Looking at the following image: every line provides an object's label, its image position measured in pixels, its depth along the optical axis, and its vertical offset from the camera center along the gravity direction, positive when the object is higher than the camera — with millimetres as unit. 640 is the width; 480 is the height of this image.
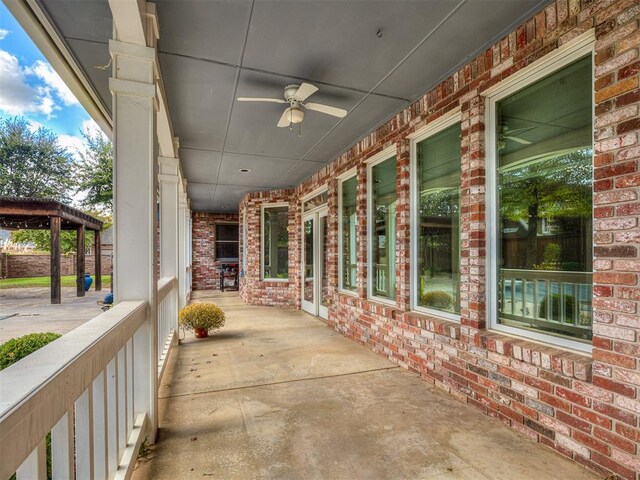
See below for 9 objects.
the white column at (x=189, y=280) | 9238 -958
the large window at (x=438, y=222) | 3195 +220
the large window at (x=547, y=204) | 2189 +276
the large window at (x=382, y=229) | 4215 +201
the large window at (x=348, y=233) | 5180 +175
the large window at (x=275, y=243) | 7980 +51
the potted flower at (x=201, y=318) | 4805 -999
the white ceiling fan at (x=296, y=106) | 2968 +1205
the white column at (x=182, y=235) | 6285 +208
